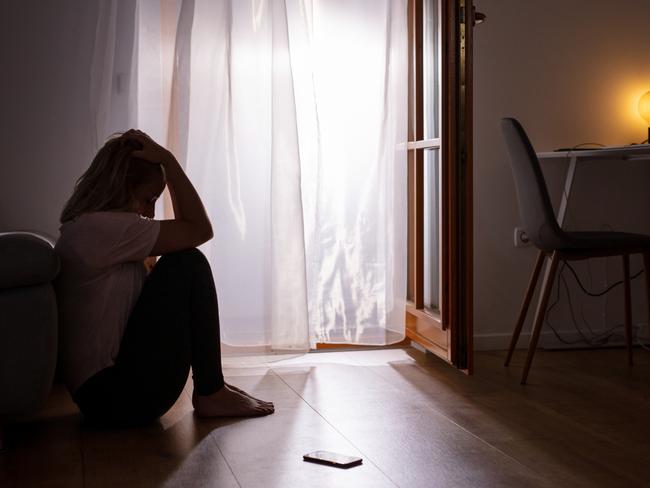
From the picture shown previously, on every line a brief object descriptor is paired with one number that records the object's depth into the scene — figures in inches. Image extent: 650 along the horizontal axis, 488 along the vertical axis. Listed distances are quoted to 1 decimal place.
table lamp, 143.6
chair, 114.5
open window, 116.1
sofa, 81.7
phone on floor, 78.2
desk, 126.6
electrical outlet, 143.0
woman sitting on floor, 88.8
